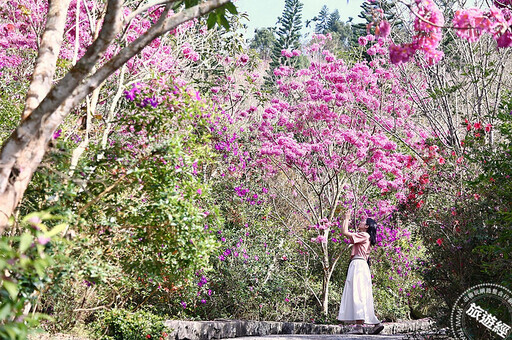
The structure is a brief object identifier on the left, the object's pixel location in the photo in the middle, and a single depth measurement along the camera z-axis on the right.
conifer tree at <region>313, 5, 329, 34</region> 51.71
